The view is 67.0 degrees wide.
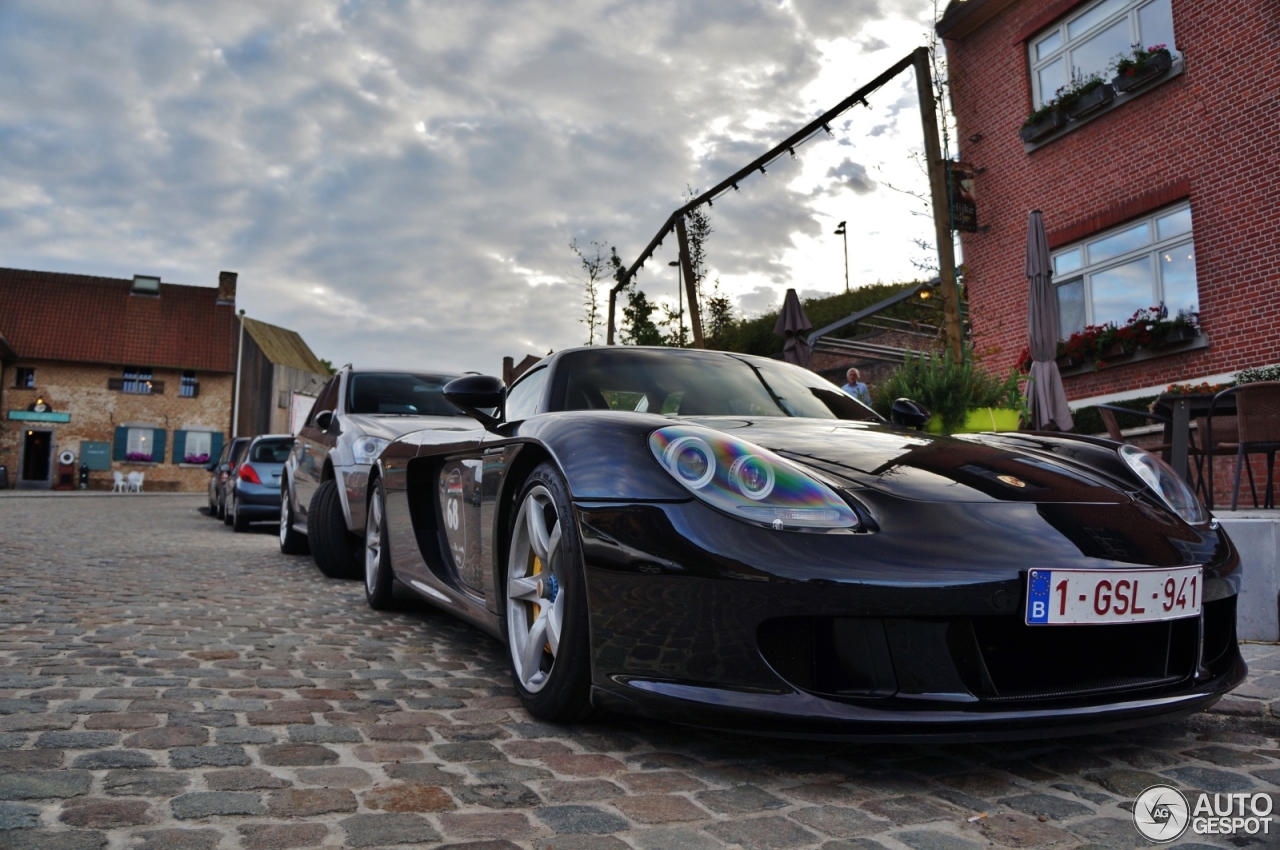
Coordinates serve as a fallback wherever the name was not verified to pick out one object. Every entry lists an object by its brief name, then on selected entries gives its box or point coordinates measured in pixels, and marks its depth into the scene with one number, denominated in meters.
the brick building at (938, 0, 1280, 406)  10.12
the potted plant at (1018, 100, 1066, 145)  12.37
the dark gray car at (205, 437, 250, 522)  15.80
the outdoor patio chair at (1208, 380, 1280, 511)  6.32
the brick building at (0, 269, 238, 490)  39.94
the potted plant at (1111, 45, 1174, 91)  10.93
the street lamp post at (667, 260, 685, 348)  23.11
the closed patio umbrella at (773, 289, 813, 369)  11.92
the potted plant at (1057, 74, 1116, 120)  11.65
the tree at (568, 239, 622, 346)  24.19
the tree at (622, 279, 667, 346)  23.17
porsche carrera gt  2.06
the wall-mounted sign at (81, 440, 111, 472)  40.28
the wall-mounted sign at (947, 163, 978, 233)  13.78
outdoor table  6.22
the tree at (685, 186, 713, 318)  22.59
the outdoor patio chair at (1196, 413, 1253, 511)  7.15
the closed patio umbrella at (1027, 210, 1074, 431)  8.05
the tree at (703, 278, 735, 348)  26.73
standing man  11.31
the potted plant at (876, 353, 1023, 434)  9.12
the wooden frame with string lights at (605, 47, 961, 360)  11.04
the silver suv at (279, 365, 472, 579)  6.16
